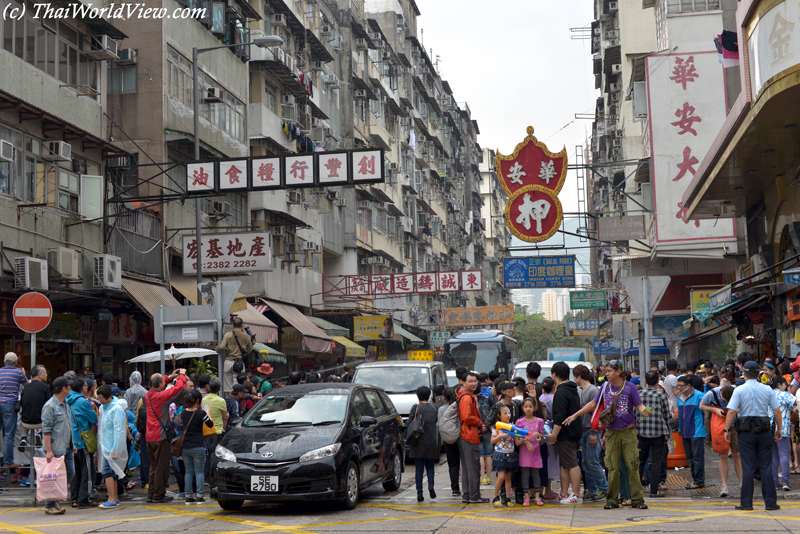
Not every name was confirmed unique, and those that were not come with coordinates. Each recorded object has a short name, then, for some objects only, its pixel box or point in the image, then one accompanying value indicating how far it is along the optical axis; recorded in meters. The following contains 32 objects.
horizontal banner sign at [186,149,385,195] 19.98
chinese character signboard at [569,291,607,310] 50.47
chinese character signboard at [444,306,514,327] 59.98
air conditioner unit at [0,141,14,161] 17.17
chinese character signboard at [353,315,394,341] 40.69
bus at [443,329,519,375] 34.06
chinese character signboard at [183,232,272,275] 25.08
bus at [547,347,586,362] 38.59
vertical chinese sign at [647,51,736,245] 28.08
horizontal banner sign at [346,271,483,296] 39.38
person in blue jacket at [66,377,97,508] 12.20
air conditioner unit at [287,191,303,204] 34.11
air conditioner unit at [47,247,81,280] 18.34
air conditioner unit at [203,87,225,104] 27.36
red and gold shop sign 25.03
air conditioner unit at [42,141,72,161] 19.02
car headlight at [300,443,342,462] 10.96
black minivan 10.89
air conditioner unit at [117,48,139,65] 23.94
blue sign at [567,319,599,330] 73.19
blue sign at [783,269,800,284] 16.53
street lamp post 22.72
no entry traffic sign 13.12
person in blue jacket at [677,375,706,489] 12.59
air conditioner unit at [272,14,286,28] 35.41
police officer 10.49
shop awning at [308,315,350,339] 37.53
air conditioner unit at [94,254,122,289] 19.48
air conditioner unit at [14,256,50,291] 17.16
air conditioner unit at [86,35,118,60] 21.45
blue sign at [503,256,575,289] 32.47
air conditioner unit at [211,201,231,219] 27.89
